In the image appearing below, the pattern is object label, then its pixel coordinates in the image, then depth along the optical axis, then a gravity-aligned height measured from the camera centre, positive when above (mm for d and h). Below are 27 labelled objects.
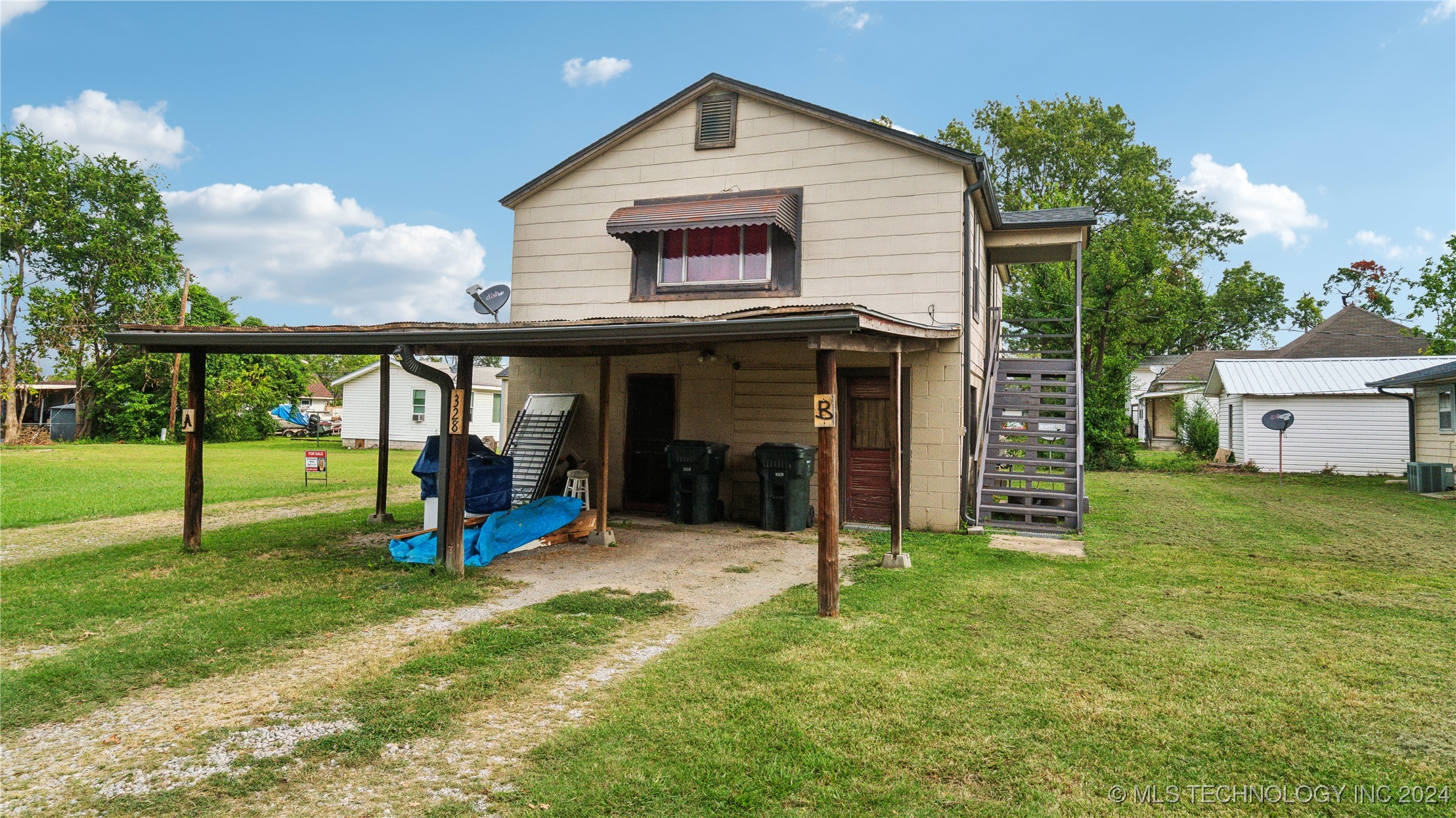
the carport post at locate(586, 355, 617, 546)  8094 -301
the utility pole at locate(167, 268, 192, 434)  28281 +2162
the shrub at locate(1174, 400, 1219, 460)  23391 +164
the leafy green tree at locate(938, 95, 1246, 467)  23172 +8739
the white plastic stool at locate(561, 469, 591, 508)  10430 -815
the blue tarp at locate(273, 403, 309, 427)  33469 +473
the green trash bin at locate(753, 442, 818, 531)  9656 -703
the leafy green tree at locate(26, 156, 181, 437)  29688 +6808
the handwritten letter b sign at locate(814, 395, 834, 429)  5672 +161
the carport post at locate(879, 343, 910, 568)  7070 -384
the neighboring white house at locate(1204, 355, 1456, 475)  18828 +661
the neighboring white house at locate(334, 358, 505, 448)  27953 +648
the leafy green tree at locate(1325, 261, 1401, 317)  43594 +9740
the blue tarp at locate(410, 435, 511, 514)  8328 -598
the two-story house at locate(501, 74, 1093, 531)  9672 +2264
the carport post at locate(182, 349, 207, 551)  7941 -371
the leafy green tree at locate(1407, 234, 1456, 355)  17969 +3537
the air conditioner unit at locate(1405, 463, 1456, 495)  15312 -783
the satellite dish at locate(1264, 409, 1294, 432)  16562 +403
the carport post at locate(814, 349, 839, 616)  5645 -593
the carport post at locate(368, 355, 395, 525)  10055 -731
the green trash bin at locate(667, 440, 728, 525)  10195 -677
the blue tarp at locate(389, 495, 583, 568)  7559 -1160
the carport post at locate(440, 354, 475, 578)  6930 -365
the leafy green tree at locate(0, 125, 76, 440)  29250 +8825
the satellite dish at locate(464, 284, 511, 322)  11109 +1965
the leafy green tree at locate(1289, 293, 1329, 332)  44969 +7729
